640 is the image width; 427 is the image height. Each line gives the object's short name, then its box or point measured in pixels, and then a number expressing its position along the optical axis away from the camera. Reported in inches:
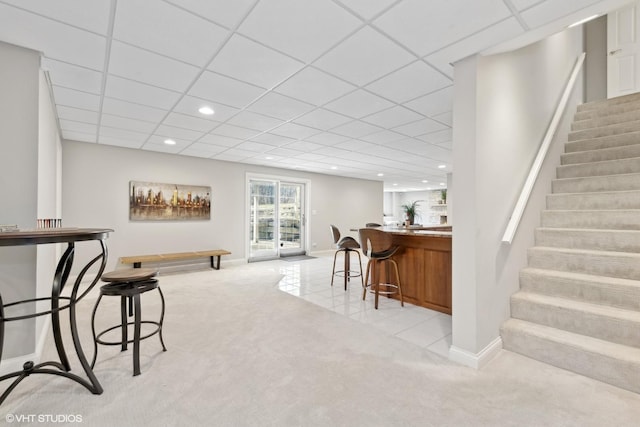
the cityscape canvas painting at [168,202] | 216.1
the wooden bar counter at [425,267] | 132.6
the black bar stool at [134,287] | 83.0
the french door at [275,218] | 287.0
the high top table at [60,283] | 63.0
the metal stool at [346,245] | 172.7
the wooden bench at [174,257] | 202.5
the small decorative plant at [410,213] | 231.3
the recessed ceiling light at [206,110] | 135.6
